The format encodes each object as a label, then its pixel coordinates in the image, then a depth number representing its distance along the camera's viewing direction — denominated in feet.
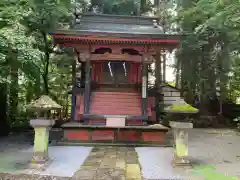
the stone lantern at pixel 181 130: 13.44
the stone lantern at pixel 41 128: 13.50
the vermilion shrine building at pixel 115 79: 20.44
